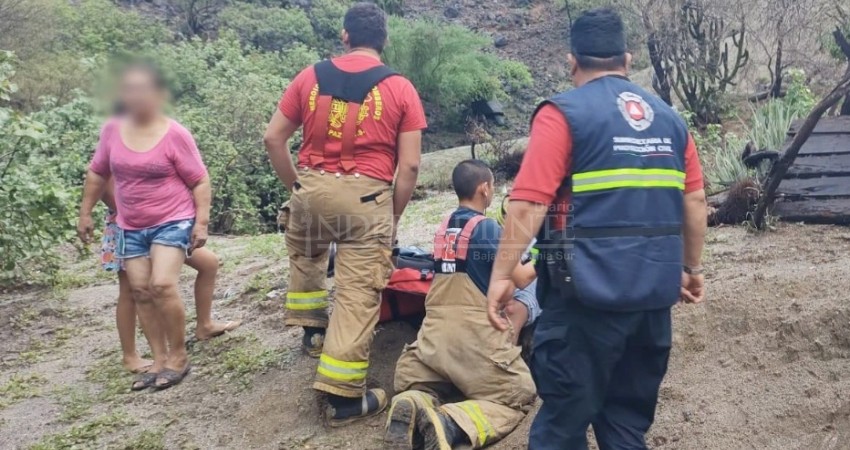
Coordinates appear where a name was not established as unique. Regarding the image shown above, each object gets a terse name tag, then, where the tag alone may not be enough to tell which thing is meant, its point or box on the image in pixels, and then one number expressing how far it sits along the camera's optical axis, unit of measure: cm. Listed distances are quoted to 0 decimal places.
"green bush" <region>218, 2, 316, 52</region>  2755
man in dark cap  294
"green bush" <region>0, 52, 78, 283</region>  669
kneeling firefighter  388
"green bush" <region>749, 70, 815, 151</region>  725
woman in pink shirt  470
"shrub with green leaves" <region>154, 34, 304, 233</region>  1192
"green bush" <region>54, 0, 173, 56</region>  2236
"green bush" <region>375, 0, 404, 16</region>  3139
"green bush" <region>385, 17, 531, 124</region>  2502
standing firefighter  421
